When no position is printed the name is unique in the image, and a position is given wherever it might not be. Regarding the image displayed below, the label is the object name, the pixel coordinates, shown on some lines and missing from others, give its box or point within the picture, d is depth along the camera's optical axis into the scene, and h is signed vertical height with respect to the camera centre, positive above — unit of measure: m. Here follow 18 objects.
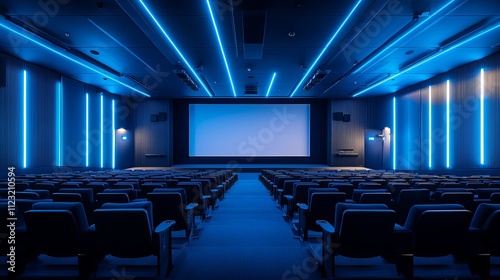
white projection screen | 20.36 +0.60
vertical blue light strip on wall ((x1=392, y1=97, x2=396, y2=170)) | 18.27 +0.37
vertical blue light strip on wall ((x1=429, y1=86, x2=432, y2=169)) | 14.55 +0.61
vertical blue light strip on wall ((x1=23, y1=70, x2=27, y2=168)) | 11.13 +0.16
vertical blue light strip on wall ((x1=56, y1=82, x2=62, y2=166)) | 13.08 +0.59
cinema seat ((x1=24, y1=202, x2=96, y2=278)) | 2.73 -0.75
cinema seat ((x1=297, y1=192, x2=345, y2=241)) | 3.91 -0.78
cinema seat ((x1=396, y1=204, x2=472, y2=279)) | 2.68 -0.73
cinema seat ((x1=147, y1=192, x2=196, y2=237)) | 3.93 -0.78
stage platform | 18.47 -1.41
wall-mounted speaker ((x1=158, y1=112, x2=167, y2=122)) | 20.36 +1.49
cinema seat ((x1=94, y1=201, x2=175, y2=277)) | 2.68 -0.74
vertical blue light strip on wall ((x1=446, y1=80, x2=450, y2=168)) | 13.31 +0.68
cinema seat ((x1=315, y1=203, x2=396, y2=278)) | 2.69 -0.72
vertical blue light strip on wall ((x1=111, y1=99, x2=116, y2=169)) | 18.39 +0.23
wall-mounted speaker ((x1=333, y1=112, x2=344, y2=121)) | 20.28 +1.48
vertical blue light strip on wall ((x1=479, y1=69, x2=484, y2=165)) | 11.24 +0.46
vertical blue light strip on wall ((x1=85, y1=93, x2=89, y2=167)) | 15.20 +0.60
